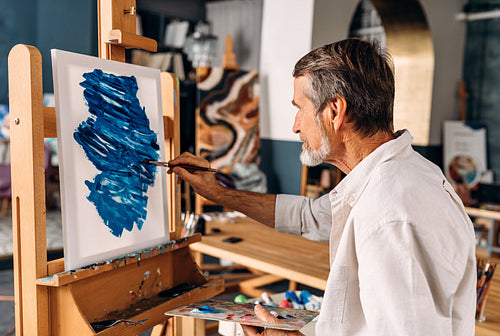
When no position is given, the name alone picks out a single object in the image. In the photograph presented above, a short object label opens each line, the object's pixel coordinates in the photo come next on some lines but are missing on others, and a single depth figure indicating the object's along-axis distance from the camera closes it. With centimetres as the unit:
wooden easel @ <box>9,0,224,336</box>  109
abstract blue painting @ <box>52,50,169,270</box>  118
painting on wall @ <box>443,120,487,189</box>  473
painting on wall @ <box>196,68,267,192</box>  386
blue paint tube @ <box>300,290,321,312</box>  203
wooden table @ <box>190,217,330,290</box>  200
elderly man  94
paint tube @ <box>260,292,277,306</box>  205
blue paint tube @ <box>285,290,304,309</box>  206
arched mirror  449
